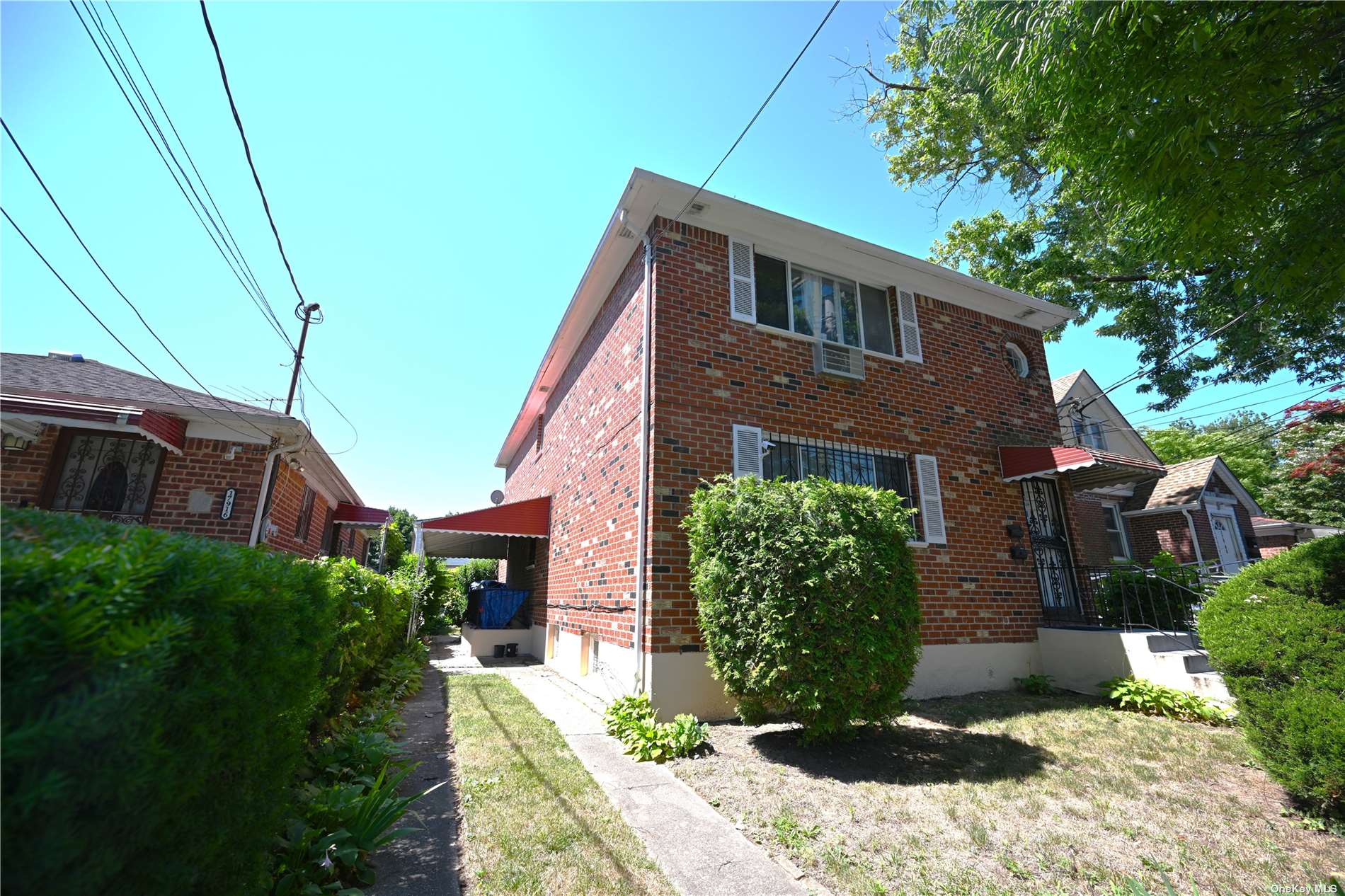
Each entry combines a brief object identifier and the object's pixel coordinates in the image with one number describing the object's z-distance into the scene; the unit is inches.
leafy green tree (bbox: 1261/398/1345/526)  897.5
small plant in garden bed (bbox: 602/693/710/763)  193.3
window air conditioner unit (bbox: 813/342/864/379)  309.1
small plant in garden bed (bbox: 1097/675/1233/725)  237.3
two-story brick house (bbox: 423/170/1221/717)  261.3
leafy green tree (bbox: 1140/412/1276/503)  1154.7
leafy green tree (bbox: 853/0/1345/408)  142.9
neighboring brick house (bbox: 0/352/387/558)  278.8
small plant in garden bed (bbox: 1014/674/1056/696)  305.3
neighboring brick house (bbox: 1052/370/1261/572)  603.2
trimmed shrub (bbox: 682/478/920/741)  184.4
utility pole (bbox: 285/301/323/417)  580.1
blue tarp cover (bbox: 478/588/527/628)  466.9
